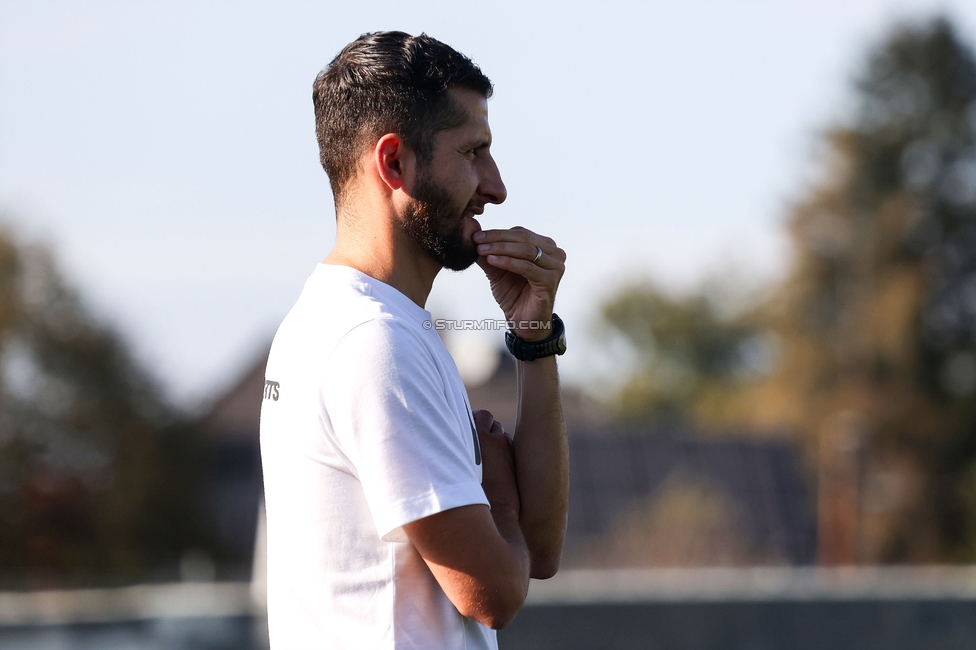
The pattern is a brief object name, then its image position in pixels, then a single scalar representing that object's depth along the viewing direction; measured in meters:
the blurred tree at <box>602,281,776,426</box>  76.94
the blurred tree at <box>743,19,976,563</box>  41.44
